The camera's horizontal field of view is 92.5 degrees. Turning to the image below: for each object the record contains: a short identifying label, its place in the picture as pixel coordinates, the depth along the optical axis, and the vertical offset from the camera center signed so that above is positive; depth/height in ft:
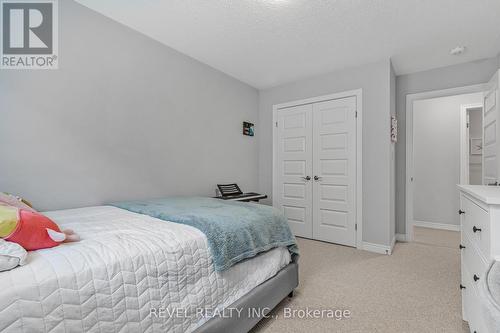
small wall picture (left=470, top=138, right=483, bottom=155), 13.79 +1.18
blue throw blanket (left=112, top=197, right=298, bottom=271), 4.33 -1.19
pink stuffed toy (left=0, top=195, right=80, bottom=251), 2.81 -0.80
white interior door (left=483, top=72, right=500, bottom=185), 7.68 +1.10
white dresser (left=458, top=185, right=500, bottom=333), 3.30 -1.19
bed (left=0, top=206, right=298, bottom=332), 2.44 -1.50
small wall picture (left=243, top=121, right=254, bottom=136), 12.24 +1.94
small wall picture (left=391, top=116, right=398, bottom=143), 10.14 +1.61
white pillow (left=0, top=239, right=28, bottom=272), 2.45 -0.96
